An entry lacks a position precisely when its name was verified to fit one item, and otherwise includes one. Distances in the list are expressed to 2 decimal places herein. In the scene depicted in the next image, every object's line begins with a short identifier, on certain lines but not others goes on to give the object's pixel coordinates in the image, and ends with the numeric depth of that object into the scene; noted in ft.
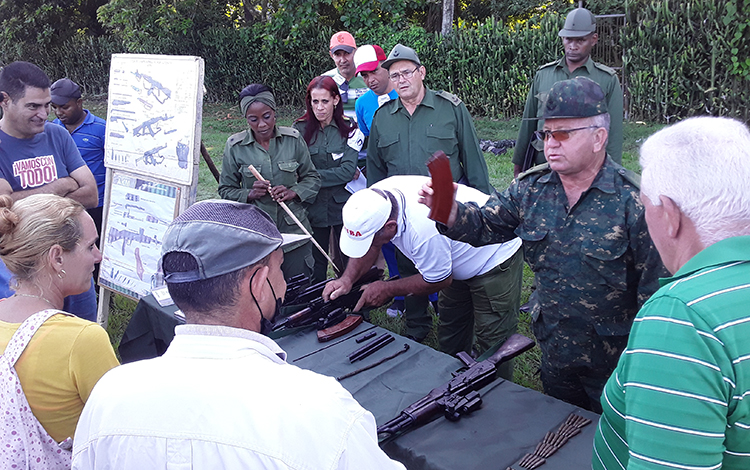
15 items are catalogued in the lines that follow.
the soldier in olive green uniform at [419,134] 13.51
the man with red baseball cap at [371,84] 15.56
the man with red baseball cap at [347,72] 17.61
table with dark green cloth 6.22
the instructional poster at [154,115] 13.04
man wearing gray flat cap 3.50
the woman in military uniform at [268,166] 14.07
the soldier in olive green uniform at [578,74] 14.47
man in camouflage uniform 7.52
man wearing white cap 9.94
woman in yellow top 5.69
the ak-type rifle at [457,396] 6.79
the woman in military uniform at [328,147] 15.29
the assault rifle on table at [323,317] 9.62
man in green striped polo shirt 3.62
